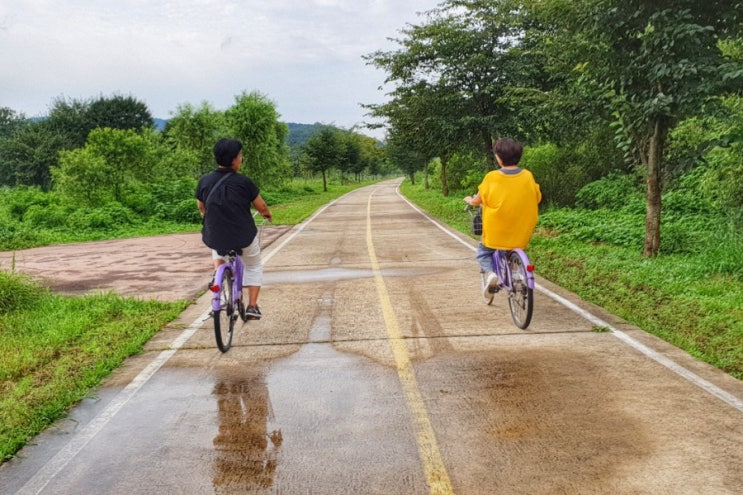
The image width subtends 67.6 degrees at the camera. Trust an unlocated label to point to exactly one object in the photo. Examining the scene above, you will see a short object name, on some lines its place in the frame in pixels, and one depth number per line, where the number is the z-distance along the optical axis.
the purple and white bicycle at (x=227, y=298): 5.60
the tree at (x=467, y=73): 20.04
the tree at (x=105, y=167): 22.62
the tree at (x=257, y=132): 35.81
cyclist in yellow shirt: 6.12
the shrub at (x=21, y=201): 21.92
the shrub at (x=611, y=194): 17.29
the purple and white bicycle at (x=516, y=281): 6.11
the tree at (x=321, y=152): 50.28
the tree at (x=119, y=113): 62.22
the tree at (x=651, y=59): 8.72
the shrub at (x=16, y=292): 7.90
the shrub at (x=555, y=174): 20.81
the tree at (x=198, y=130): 35.38
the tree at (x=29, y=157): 54.19
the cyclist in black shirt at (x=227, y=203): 5.80
